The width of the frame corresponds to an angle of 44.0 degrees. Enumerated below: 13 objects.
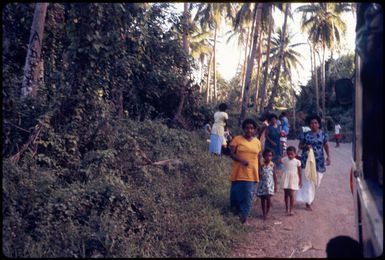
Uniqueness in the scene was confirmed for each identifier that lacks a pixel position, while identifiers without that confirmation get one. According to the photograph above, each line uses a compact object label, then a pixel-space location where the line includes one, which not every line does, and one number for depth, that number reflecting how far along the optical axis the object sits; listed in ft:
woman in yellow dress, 23.15
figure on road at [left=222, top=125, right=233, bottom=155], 41.87
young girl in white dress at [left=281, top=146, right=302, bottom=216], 25.88
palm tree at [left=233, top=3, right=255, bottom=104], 88.74
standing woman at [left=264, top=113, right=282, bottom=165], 34.27
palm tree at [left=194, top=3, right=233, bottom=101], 102.08
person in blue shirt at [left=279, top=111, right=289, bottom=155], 42.05
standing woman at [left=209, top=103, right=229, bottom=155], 37.45
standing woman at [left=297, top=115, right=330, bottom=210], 27.09
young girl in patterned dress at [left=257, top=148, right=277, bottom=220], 25.13
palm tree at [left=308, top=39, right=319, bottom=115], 118.83
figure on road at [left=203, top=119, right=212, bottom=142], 50.79
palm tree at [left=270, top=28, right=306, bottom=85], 133.96
